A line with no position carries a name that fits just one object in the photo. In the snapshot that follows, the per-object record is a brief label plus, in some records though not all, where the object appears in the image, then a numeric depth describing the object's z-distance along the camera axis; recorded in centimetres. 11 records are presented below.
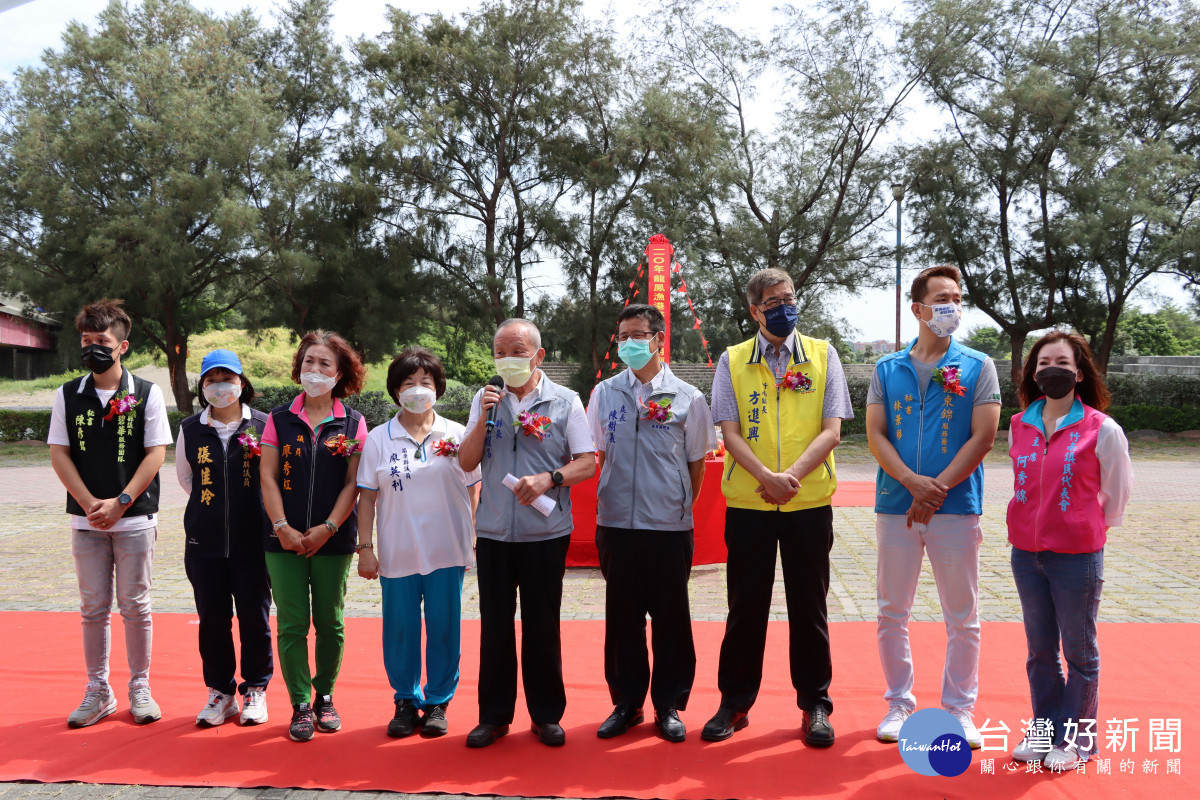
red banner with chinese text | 1209
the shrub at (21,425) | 2027
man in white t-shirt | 375
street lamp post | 2036
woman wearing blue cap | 369
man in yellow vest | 349
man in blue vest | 340
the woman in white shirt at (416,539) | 359
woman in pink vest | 315
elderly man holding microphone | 350
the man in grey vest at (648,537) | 356
